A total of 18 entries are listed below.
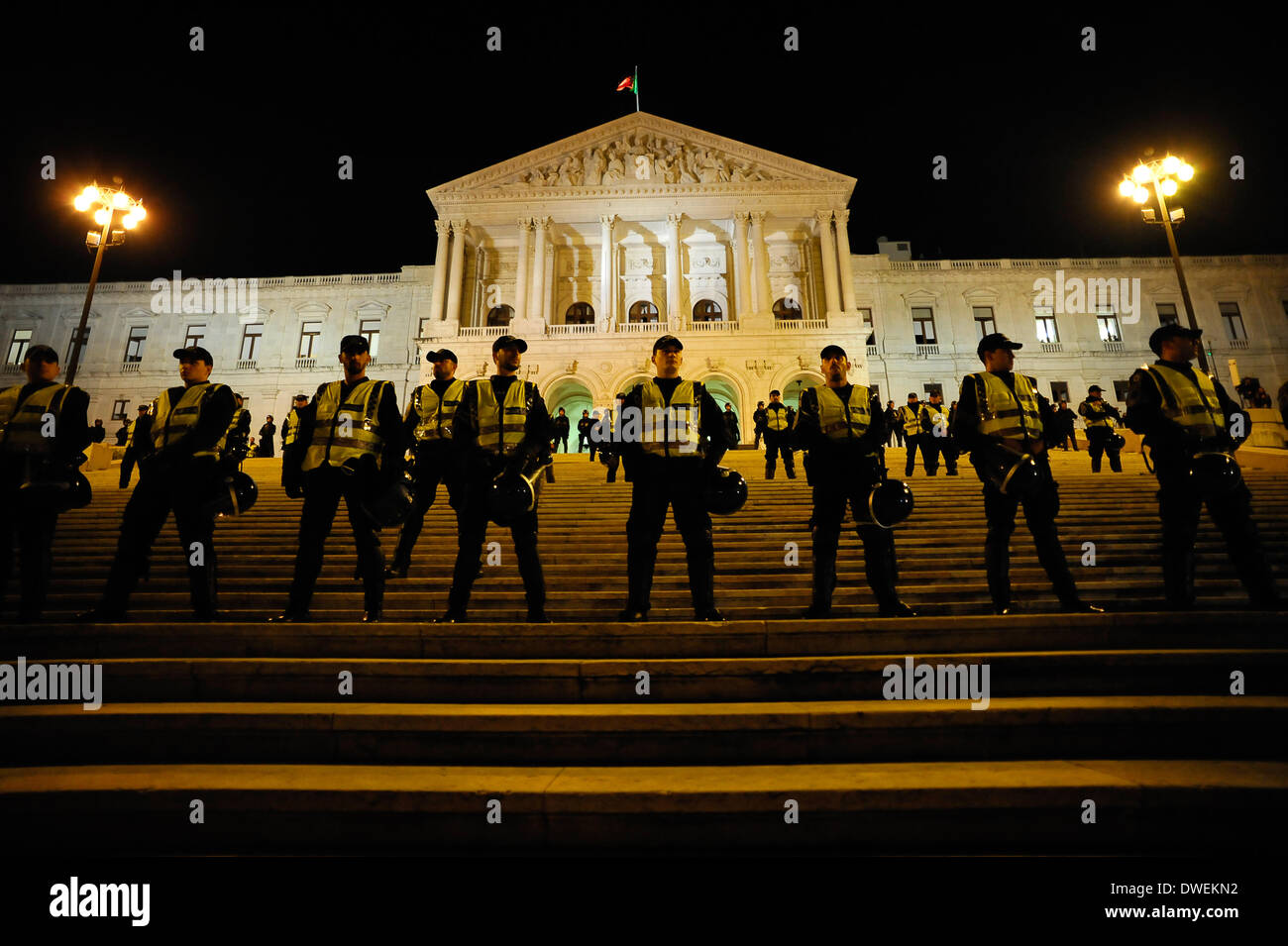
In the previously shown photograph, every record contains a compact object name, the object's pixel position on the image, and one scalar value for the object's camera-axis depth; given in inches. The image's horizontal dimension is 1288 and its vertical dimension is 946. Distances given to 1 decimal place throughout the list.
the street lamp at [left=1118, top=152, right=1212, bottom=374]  498.3
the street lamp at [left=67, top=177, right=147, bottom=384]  520.4
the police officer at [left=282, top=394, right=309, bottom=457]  306.1
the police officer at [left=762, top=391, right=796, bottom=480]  466.3
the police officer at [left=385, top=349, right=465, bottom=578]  207.6
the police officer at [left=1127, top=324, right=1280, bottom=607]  173.3
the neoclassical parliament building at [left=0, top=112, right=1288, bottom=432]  1221.1
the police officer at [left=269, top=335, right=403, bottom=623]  175.2
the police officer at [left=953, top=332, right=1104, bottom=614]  176.2
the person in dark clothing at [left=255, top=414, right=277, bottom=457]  796.6
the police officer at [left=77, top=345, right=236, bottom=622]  177.2
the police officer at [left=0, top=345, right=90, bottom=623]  181.6
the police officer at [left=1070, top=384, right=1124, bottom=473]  469.1
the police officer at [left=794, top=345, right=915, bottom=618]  179.9
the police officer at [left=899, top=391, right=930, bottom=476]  496.4
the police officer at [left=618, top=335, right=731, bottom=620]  174.4
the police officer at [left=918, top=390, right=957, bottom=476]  487.5
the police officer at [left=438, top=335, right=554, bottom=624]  172.1
